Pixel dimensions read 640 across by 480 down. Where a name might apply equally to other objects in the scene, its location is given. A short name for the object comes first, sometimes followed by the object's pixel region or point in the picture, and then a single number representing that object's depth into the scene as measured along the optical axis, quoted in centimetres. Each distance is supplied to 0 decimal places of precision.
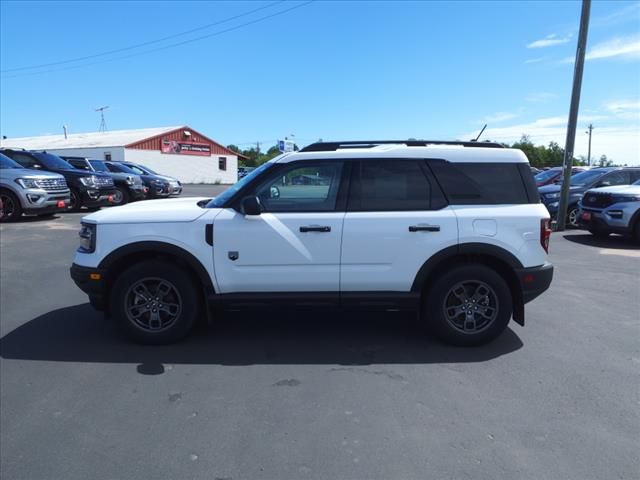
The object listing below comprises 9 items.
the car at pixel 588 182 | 1261
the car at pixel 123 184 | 1730
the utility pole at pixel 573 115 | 1149
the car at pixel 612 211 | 998
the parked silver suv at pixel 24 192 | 1225
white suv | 436
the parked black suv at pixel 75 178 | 1455
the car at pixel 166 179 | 2044
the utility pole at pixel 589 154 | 8042
